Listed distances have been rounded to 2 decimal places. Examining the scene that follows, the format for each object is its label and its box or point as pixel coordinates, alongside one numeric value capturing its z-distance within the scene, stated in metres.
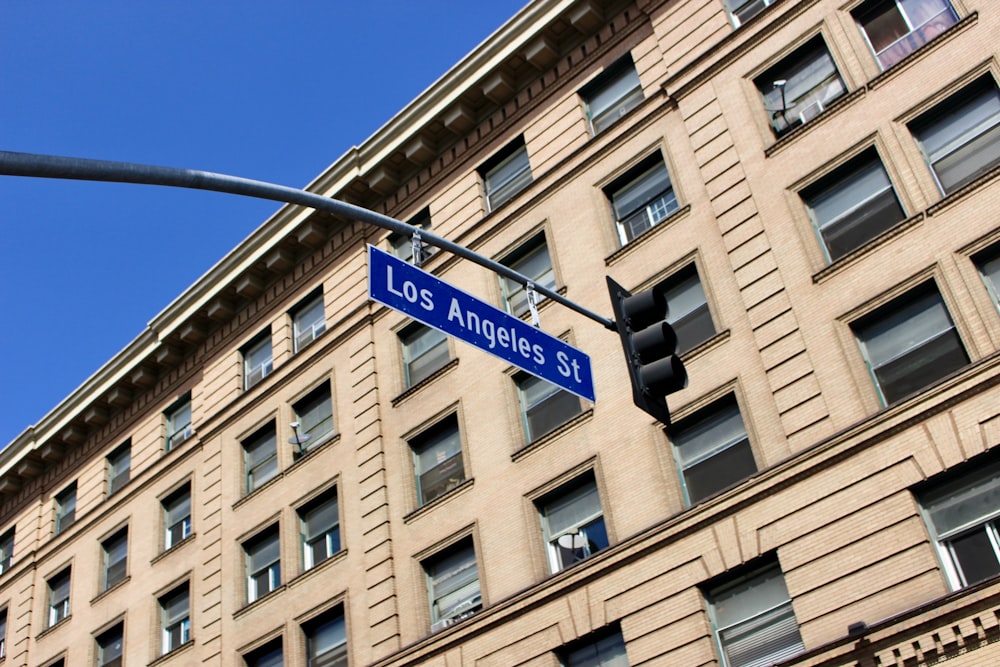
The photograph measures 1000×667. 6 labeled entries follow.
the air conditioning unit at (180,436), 32.88
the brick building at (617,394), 17.73
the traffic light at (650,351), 10.46
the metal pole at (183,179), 7.19
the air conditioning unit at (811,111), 21.86
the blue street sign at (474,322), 10.21
